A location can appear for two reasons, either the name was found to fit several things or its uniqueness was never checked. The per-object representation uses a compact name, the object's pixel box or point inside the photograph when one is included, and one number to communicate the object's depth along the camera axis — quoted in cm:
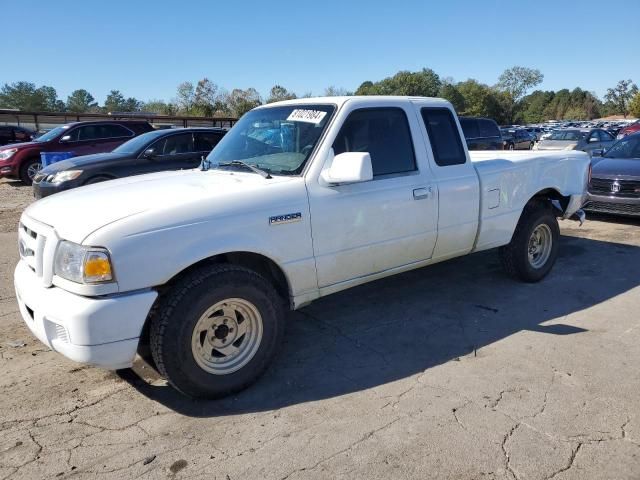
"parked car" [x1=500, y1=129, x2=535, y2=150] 2386
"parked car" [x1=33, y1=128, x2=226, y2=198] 894
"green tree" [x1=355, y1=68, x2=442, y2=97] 11066
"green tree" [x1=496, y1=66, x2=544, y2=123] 11100
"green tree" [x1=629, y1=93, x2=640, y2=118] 8391
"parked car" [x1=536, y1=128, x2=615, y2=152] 1667
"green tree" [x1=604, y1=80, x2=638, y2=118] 11775
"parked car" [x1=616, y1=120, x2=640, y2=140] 2528
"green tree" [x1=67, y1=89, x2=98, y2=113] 12759
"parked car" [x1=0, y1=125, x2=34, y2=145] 2122
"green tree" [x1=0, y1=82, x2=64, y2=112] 10279
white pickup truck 287
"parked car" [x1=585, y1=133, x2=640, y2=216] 836
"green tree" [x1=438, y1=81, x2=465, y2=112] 9869
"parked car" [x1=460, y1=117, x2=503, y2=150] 1538
